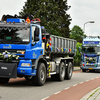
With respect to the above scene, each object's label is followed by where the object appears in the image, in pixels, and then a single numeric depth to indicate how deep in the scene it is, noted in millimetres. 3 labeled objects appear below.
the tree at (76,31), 104919
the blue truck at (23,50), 12461
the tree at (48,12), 49406
